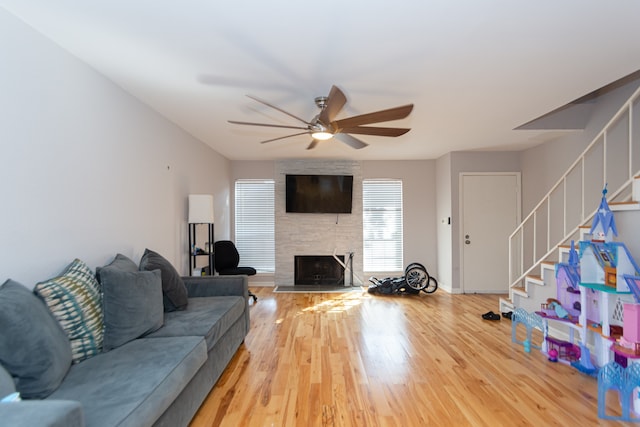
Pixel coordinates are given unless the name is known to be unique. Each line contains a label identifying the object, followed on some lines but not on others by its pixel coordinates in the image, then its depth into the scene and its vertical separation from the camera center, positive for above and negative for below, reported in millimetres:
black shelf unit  4034 -436
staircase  3244 +264
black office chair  4797 -675
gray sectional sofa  1255 -794
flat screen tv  6035 +487
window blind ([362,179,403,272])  6262 -130
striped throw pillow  1758 -532
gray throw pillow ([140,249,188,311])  2717 -583
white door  5469 -176
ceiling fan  2475 +876
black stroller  5414 -1165
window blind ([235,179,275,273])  6270 -96
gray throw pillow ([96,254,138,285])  2318 -361
